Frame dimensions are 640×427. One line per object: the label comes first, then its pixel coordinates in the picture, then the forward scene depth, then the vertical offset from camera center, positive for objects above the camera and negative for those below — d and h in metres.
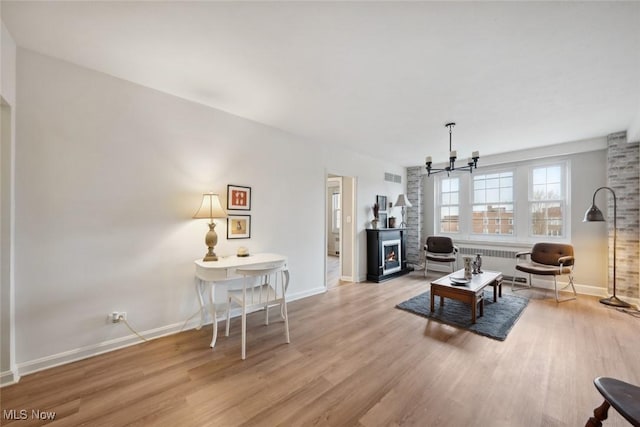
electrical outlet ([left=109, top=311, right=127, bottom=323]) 2.39 -0.97
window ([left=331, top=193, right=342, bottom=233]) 8.76 +0.20
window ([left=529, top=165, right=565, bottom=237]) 4.66 +0.38
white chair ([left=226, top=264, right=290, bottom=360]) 2.37 -0.82
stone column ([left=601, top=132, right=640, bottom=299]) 3.75 +0.21
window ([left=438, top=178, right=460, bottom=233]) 5.93 +0.35
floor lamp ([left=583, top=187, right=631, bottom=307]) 3.66 -0.15
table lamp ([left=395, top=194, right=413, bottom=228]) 5.64 +0.38
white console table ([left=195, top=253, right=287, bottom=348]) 2.55 -0.55
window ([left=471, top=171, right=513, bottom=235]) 5.24 +0.35
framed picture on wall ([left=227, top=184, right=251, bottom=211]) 3.19 +0.24
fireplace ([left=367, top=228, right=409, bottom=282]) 5.08 -0.75
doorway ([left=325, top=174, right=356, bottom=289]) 5.07 -0.33
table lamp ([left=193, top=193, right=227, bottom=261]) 2.77 +0.02
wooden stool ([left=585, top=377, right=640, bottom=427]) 1.11 -0.84
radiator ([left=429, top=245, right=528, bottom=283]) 4.99 -0.81
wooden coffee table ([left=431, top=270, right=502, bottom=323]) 3.02 -0.89
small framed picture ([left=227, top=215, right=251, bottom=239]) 3.21 -0.13
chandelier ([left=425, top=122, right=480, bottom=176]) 3.19 +0.82
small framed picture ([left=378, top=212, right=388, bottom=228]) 5.59 -0.01
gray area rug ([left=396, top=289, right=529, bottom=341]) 2.88 -1.24
